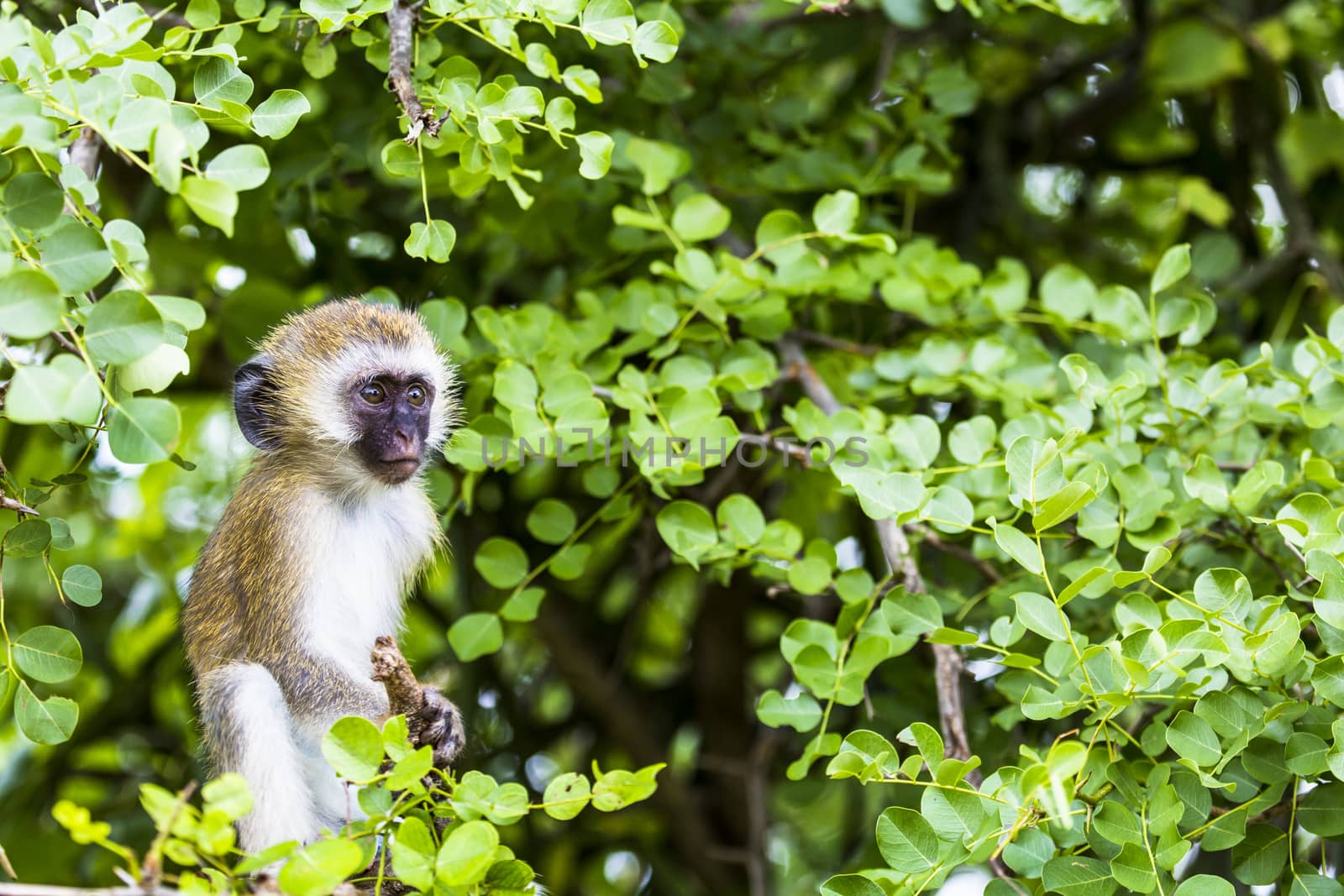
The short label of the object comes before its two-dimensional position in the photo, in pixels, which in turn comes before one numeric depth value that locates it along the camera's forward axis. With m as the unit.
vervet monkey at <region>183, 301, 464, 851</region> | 5.59
